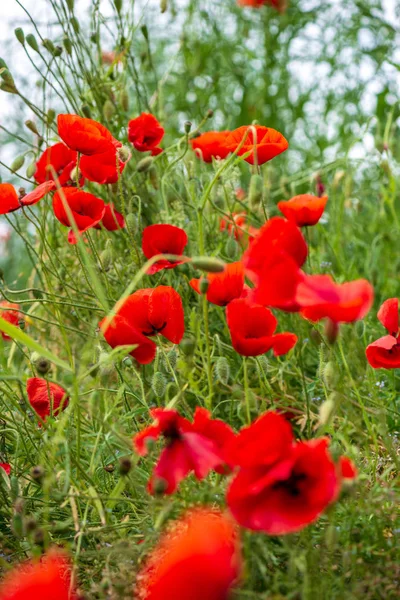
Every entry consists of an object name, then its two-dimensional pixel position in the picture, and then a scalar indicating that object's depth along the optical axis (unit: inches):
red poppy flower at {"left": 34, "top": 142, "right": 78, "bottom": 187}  77.5
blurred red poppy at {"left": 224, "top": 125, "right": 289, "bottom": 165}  71.3
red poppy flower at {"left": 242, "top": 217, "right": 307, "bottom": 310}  61.1
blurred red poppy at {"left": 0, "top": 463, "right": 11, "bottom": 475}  69.5
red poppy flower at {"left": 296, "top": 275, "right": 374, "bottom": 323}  60.0
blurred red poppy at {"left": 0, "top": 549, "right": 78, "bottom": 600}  56.1
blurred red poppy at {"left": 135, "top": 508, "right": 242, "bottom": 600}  55.8
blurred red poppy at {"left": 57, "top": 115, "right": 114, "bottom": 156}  70.9
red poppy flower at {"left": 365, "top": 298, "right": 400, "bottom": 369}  69.3
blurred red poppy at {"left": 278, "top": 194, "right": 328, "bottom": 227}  68.9
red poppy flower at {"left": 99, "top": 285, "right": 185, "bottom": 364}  68.0
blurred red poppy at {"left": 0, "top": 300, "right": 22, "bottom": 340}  81.2
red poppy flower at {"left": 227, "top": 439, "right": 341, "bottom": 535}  58.8
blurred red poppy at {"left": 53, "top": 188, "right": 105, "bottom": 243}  71.8
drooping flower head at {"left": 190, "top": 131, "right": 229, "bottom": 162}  76.7
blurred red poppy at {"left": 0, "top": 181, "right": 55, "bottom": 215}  72.1
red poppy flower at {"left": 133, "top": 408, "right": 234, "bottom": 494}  60.8
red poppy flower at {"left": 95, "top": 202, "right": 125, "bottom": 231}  77.0
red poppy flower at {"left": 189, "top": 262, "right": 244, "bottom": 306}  68.0
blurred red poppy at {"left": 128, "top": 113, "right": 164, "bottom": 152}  78.2
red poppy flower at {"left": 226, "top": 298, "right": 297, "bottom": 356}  65.9
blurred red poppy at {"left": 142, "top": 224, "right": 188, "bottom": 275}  74.0
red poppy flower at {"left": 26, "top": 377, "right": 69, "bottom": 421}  71.8
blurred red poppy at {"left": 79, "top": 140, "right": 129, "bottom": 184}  73.0
